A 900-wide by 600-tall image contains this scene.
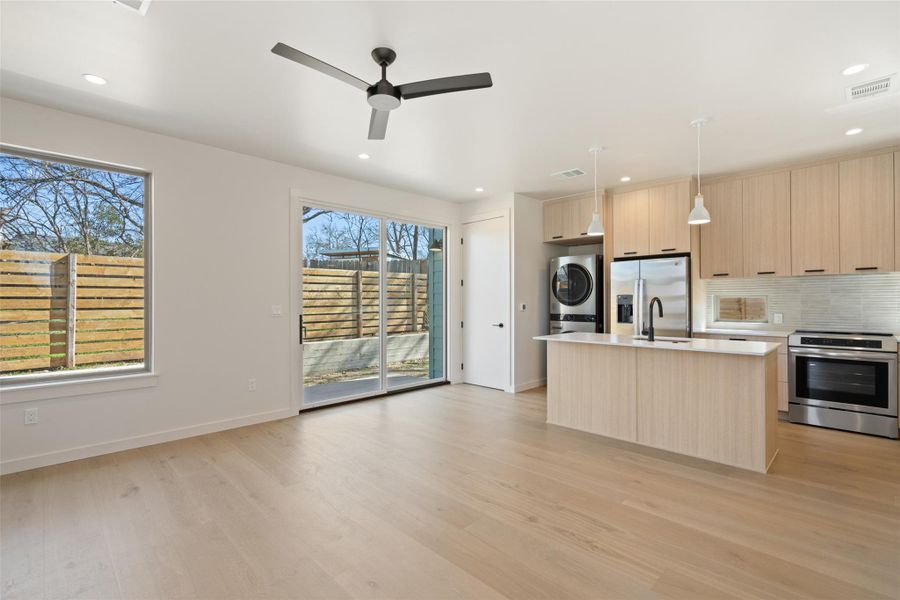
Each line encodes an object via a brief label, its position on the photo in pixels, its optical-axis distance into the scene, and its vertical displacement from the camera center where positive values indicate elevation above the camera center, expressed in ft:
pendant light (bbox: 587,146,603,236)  12.82 +2.39
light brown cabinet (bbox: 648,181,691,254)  15.60 +3.26
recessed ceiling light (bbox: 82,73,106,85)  8.63 +4.74
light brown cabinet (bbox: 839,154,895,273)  12.53 +2.70
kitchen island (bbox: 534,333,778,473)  9.67 -2.40
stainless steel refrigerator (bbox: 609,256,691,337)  15.42 +0.35
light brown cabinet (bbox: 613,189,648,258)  16.60 +3.23
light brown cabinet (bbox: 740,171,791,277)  14.23 +2.73
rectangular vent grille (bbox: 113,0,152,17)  6.40 +4.65
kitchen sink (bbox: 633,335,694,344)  11.93 -1.10
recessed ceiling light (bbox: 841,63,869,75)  8.33 +4.70
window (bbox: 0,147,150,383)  10.05 +0.94
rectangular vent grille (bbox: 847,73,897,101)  8.89 +4.70
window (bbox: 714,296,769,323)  15.53 -0.26
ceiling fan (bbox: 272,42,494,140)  6.88 +3.85
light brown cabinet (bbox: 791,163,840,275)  13.38 +2.68
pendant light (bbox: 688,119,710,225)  11.11 +2.36
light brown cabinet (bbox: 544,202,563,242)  19.02 +3.76
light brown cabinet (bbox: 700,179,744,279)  15.10 +2.57
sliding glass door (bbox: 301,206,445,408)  15.43 -0.06
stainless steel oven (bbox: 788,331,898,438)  12.01 -2.39
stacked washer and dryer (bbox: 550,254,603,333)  17.80 +0.40
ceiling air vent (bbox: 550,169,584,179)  15.15 +4.79
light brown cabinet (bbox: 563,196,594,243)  17.97 +3.79
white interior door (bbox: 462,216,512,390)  18.40 +0.00
